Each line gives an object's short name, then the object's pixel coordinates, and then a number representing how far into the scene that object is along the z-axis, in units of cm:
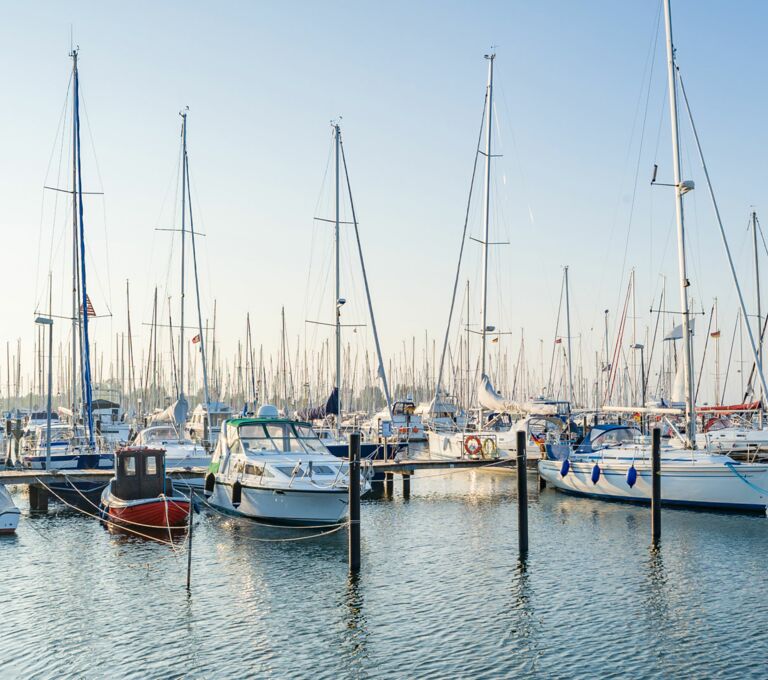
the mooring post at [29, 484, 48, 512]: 3147
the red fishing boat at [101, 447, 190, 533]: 2527
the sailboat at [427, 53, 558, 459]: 4184
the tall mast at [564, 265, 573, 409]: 6625
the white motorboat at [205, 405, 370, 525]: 2512
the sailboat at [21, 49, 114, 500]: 3494
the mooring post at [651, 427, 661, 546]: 2433
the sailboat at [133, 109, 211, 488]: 3650
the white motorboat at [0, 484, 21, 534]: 2577
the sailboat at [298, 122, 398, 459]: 4016
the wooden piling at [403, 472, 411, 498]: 3609
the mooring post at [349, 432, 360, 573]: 1967
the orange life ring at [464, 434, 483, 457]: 4144
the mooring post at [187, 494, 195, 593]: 1838
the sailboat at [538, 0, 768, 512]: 2911
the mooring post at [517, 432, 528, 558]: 2280
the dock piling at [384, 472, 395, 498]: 3748
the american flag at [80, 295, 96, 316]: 3724
